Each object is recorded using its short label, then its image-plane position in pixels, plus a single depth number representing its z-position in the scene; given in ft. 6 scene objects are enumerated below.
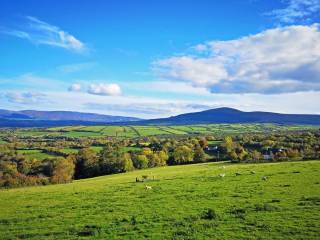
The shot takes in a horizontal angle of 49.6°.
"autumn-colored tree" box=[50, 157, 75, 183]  233.55
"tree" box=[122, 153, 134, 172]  301.22
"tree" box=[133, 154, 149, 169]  322.81
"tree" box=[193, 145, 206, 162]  341.62
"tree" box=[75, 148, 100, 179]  305.94
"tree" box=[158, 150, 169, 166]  346.33
